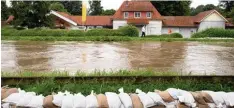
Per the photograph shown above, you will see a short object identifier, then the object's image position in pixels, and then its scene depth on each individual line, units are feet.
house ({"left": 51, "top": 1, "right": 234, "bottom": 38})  79.01
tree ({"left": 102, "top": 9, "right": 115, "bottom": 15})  115.68
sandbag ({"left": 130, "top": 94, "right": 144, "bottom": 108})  7.84
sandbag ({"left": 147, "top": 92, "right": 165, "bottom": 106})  7.95
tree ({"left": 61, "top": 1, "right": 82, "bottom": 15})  129.04
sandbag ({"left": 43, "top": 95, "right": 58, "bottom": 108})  7.67
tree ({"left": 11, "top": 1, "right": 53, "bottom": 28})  57.84
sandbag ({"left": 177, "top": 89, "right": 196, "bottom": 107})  7.98
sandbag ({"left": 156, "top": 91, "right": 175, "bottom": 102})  8.06
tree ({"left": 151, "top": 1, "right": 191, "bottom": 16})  98.91
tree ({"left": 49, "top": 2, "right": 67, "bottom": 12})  104.28
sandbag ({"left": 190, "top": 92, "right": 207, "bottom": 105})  8.24
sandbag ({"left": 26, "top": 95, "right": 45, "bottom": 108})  7.63
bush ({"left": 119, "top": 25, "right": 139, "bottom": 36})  52.66
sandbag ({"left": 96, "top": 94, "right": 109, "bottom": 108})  7.73
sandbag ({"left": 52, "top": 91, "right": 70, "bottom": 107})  7.68
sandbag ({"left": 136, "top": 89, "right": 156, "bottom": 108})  7.86
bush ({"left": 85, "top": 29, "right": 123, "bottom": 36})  51.48
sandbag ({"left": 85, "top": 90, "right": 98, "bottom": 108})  7.67
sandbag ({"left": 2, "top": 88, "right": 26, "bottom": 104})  7.65
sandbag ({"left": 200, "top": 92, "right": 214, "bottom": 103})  8.36
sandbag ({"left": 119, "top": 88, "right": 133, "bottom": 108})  7.82
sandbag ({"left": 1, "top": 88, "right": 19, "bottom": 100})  7.82
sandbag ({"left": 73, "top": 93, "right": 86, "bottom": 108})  7.66
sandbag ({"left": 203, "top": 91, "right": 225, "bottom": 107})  8.36
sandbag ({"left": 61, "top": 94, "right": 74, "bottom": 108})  7.62
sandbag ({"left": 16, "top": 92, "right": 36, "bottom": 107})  7.57
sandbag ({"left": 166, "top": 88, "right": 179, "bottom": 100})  8.22
